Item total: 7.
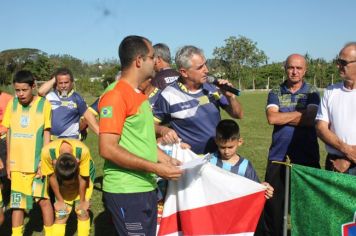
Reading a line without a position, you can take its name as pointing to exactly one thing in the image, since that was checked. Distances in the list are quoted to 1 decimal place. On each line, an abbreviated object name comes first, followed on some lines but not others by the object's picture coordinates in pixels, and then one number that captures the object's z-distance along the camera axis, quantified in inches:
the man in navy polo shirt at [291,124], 198.2
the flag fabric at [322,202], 160.6
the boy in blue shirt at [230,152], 182.4
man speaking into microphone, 182.7
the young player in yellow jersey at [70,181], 218.5
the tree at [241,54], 3152.1
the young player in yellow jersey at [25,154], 221.0
